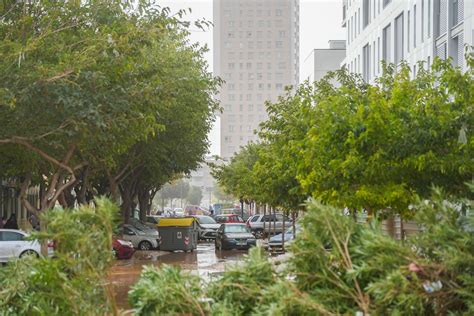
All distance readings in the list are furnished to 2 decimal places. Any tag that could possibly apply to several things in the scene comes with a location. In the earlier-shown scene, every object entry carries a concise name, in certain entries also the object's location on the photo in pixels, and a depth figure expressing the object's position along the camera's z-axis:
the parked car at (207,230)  52.81
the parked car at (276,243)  37.62
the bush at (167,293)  9.28
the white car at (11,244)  30.19
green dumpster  41.31
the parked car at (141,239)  42.25
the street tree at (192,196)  192.86
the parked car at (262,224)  53.40
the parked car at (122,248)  35.22
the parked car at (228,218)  60.53
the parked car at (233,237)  42.22
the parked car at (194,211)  85.25
